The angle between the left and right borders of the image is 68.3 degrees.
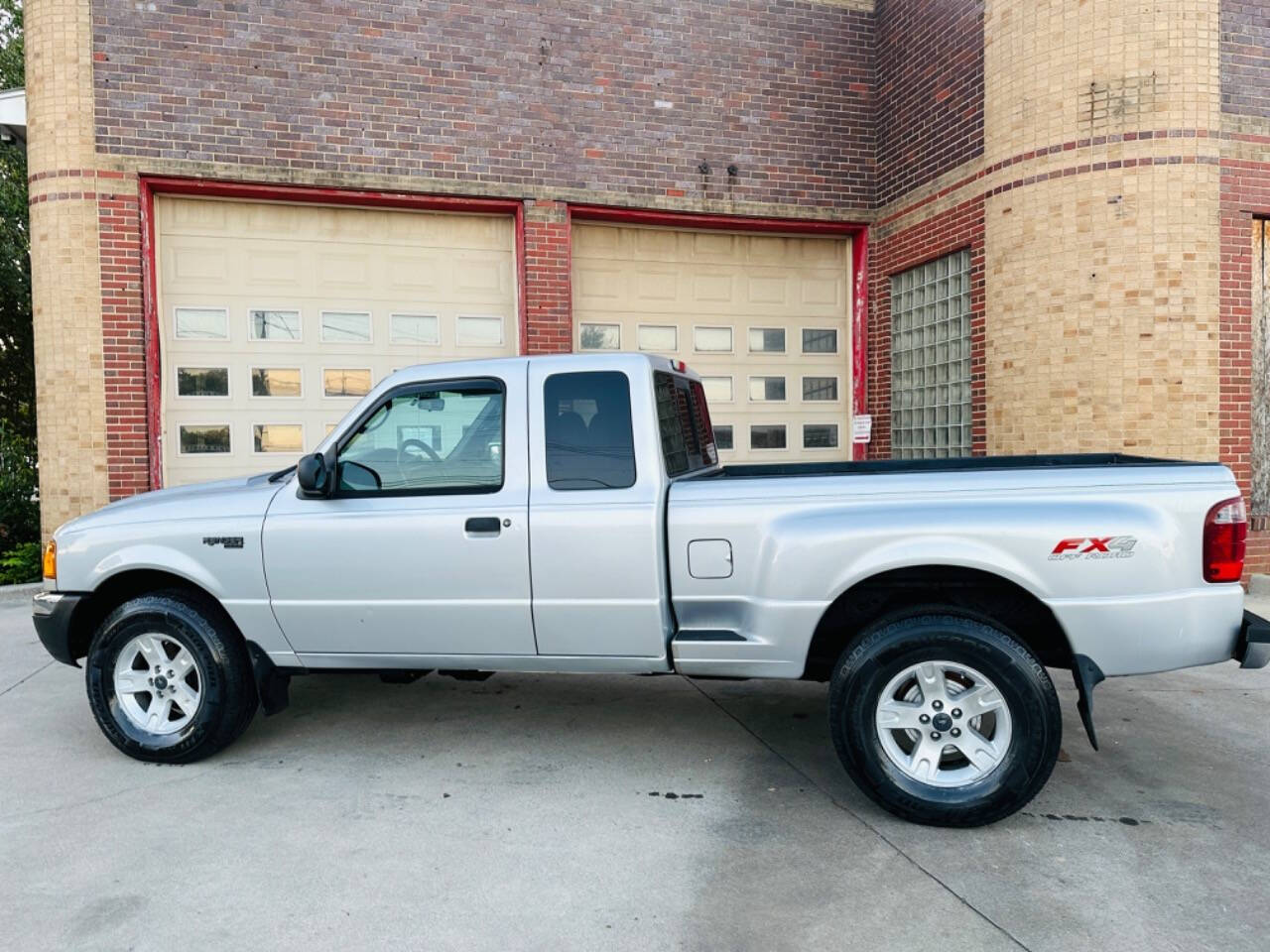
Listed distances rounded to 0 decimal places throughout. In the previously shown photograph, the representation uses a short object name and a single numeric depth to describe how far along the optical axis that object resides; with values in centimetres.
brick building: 849
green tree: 1328
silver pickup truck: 367
